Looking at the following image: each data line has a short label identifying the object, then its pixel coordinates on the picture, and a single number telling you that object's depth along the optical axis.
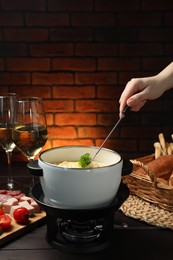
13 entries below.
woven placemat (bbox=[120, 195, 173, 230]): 1.11
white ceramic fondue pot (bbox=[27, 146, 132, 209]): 0.88
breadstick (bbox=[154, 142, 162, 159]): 1.55
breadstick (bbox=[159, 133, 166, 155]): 1.59
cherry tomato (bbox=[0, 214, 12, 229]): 1.04
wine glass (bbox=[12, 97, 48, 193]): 1.24
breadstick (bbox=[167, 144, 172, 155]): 1.56
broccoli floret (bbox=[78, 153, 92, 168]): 0.95
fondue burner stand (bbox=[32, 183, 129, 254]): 0.92
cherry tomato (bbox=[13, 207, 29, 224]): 1.08
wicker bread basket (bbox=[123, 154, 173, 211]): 1.15
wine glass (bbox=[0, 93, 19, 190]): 1.29
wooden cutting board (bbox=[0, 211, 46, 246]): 1.01
